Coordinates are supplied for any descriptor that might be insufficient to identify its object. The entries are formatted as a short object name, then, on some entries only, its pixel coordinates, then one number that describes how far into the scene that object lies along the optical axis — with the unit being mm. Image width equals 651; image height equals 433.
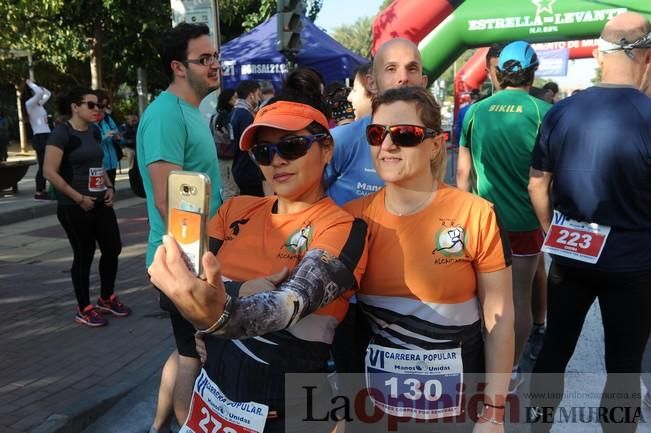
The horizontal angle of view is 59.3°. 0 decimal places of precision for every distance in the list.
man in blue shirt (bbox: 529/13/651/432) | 2361
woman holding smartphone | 1507
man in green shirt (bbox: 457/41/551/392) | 3418
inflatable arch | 7820
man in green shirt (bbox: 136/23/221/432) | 2598
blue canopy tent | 11039
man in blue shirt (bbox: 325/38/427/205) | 2631
